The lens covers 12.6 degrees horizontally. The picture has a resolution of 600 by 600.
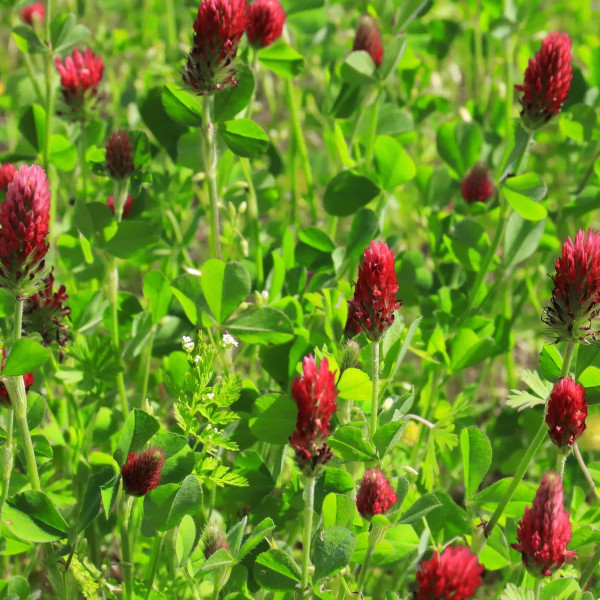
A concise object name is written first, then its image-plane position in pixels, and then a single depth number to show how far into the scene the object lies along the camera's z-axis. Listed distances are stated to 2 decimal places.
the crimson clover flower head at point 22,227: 1.00
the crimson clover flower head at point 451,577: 0.95
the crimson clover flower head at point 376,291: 1.02
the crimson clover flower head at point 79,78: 1.22
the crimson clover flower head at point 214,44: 1.07
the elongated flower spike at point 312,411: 0.98
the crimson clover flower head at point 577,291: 1.02
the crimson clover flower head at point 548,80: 1.11
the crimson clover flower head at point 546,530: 0.98
